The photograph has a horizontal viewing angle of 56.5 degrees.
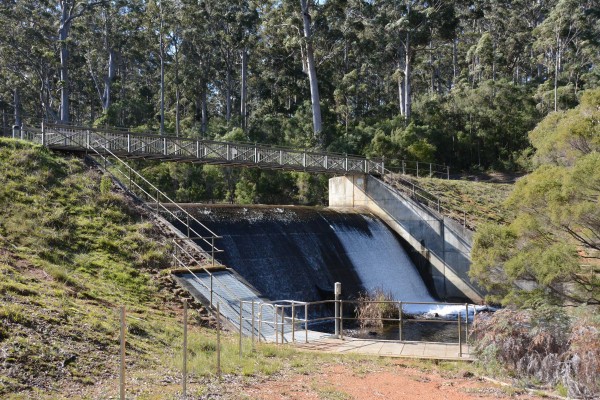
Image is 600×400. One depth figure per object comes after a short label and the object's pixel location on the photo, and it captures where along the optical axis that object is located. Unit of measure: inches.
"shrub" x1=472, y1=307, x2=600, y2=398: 353.7
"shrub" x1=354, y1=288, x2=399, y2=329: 708.7
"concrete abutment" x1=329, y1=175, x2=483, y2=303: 997.2
